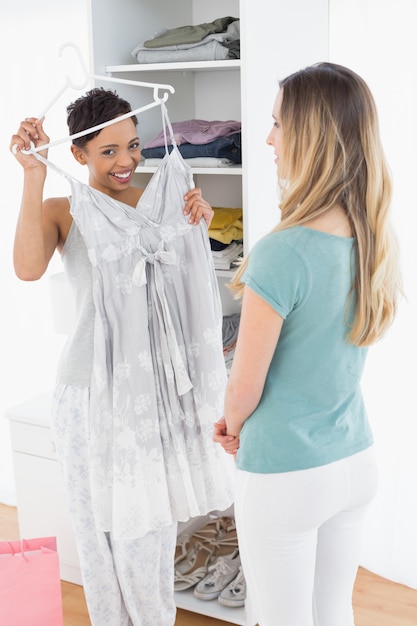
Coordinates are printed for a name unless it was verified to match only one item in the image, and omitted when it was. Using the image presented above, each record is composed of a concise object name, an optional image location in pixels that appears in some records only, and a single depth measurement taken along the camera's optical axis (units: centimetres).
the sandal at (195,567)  239
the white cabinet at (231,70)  197
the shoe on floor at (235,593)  229
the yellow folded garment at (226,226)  218
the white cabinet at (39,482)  246
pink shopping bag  202
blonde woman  127
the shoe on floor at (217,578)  234
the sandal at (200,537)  254
